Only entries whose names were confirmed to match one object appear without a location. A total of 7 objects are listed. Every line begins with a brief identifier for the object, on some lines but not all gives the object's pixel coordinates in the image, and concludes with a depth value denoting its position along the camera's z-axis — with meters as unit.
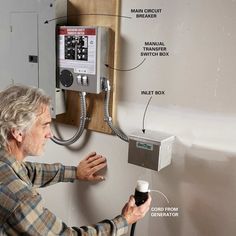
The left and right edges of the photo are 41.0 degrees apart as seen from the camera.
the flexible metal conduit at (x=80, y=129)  1.27
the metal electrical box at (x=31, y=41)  1.26
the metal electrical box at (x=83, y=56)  1.16
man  0.87
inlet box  1.09
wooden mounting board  1.20
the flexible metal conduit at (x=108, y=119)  1.24
